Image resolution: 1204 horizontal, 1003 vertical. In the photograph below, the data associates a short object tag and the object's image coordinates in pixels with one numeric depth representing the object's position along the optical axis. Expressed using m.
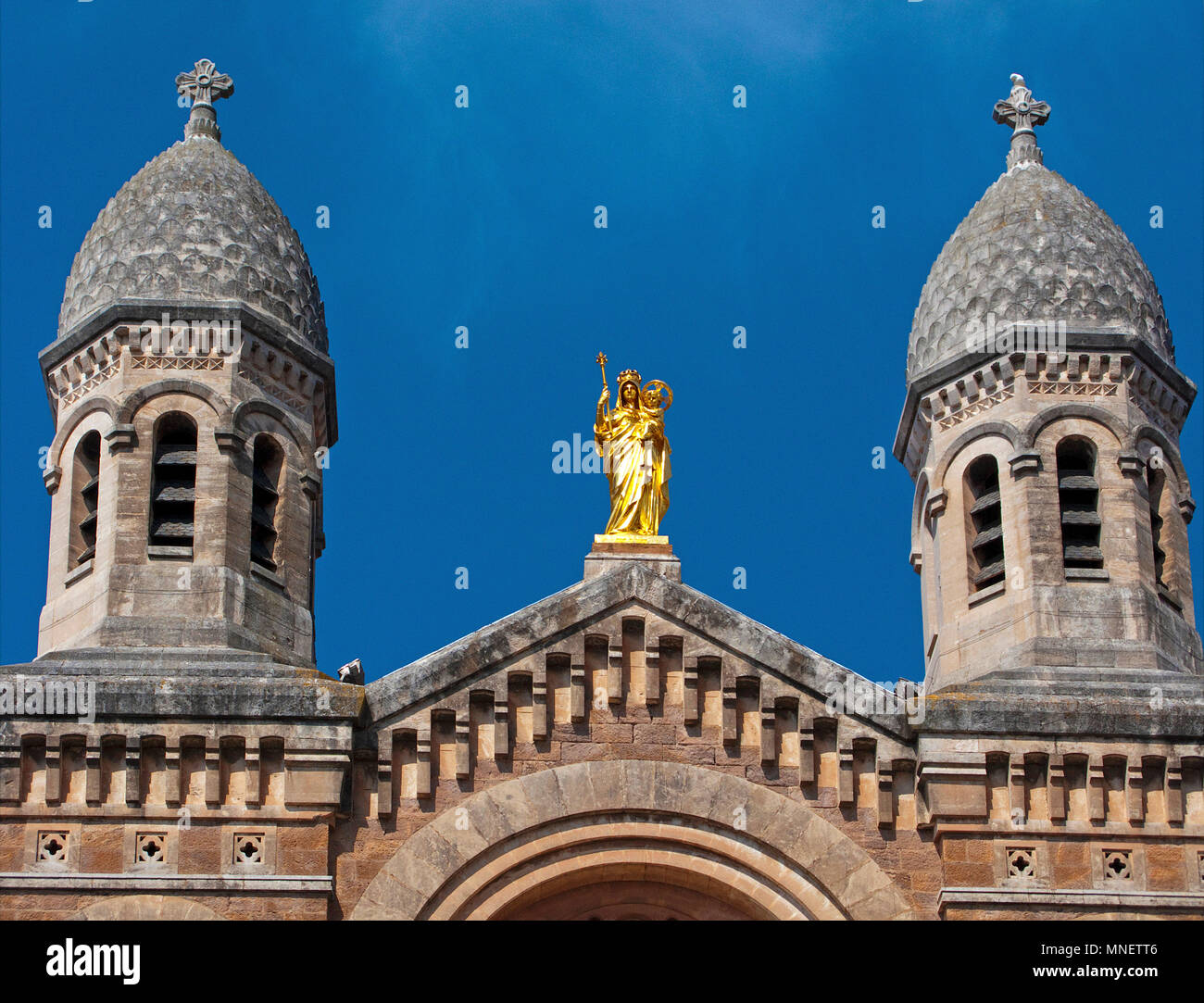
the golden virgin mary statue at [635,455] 31.67
